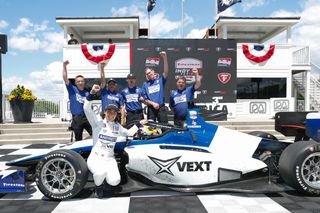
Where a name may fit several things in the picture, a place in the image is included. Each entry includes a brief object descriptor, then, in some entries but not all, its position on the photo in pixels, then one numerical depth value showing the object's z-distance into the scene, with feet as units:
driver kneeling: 11.26
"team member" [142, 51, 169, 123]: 17.02
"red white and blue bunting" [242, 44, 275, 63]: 49.83
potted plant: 32.73
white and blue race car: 11.15
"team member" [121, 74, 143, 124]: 17.17
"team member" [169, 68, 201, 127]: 16.07
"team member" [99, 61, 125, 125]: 16.84
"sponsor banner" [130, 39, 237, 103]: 41.93
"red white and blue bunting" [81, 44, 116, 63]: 48.24
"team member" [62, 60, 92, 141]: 15.84
